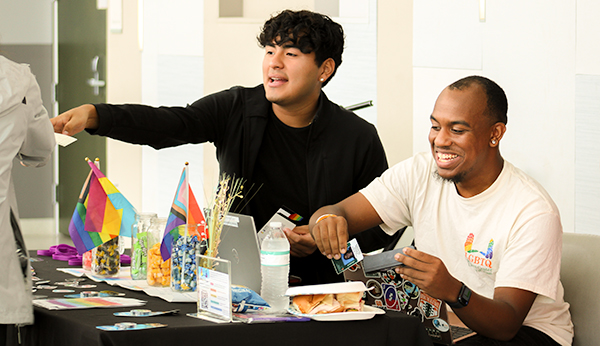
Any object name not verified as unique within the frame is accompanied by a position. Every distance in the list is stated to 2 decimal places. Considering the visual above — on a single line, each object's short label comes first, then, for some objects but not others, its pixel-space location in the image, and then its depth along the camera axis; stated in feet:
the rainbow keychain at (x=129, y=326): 9.59
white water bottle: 10.43
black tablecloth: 9.62
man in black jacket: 12.65
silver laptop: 10.79
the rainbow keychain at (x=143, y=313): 10.04
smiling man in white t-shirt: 10.69
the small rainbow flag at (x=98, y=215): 11.68
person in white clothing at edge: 10.13
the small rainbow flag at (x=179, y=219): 10.89
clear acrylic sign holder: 9.91
